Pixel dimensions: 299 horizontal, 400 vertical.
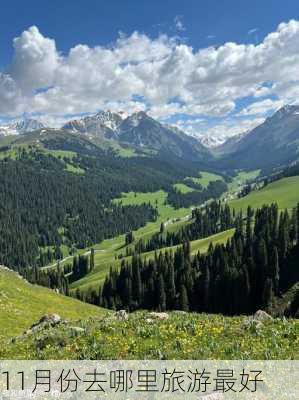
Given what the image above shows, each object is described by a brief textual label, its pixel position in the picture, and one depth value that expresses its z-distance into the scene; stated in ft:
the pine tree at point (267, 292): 402.81
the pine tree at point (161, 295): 506.48
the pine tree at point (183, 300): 479.41
